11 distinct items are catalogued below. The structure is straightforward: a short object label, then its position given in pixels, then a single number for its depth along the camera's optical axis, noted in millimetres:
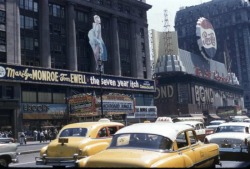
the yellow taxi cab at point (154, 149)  7246
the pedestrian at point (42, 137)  39862
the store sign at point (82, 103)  41156
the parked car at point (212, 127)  25156
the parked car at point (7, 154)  13119
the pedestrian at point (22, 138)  37481
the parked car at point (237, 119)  37034
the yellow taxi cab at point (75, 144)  11875
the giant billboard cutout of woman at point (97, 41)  55656
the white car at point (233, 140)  13953
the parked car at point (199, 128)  23395
